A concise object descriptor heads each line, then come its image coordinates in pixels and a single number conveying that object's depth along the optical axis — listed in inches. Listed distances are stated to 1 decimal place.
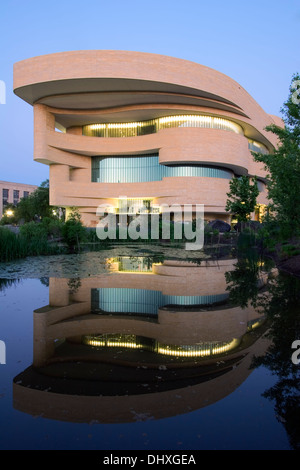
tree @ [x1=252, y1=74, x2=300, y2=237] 365.4
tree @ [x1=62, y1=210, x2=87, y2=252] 837.2
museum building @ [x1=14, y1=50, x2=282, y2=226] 1518.2
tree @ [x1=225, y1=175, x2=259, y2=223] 1213.1
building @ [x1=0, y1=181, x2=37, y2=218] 3791.8
